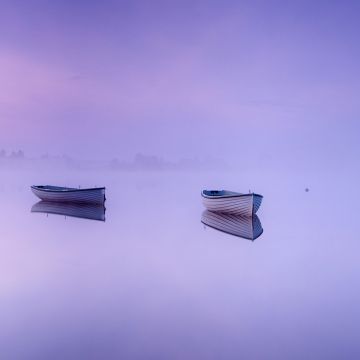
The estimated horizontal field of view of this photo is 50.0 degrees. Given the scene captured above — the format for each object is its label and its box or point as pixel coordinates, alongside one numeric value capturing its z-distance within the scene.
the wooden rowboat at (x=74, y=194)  36.47
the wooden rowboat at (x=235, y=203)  29.33
